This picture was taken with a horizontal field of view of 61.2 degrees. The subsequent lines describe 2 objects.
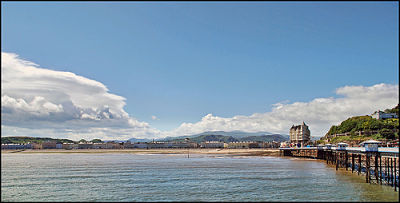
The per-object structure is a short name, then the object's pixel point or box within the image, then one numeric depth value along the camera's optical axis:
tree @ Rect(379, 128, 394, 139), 118.85
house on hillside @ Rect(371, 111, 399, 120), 168.00
